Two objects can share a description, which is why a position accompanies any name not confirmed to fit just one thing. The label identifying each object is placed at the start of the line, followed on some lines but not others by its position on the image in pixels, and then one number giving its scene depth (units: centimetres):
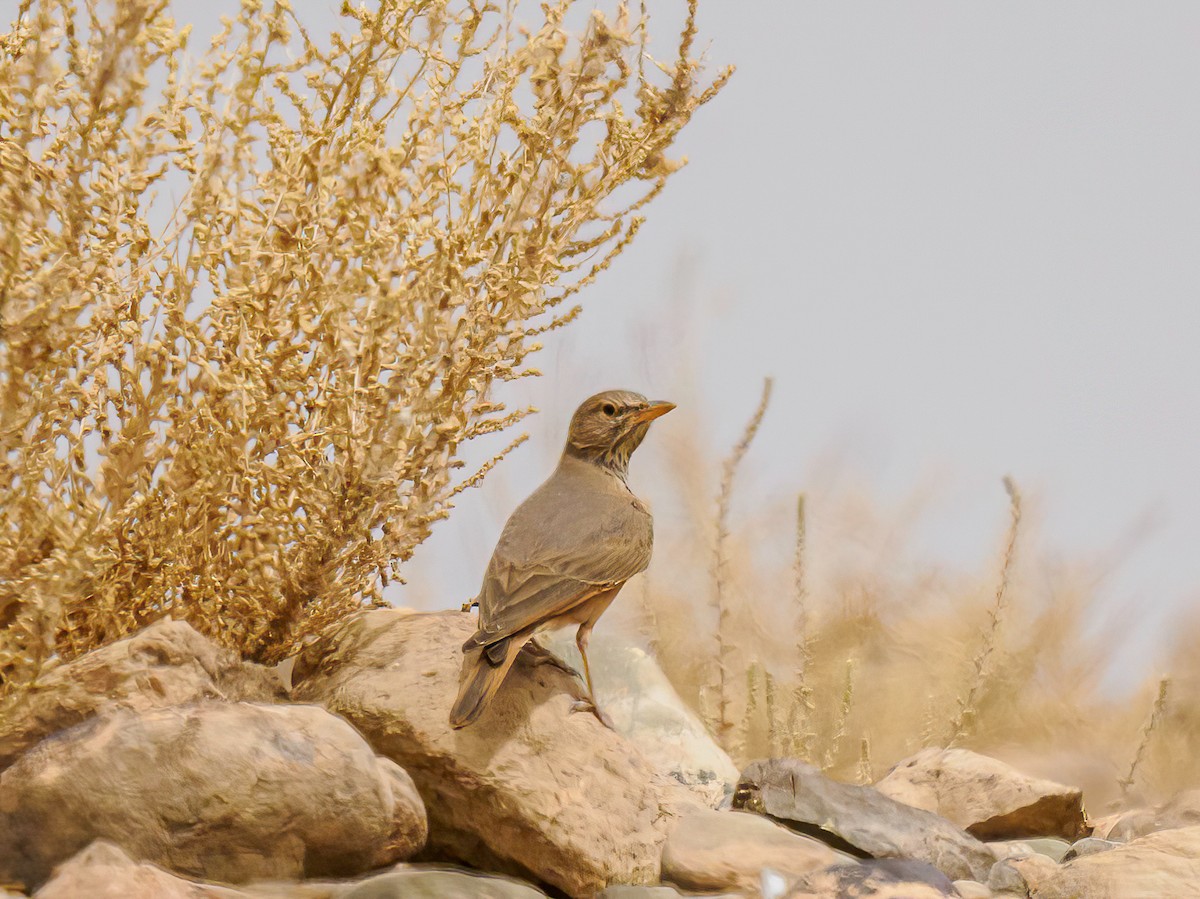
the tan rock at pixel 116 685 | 644
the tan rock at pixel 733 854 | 671
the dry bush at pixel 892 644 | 1158
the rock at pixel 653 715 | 941
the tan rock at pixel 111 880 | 525
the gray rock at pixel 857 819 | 724
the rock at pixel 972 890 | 662
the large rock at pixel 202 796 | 589
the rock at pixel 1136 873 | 634
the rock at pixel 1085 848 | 787
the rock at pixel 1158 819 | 862
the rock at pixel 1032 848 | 788
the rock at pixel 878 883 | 601
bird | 645
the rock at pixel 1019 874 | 693
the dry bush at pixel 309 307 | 678
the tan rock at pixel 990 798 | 866
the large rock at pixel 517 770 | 667
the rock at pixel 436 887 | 581
